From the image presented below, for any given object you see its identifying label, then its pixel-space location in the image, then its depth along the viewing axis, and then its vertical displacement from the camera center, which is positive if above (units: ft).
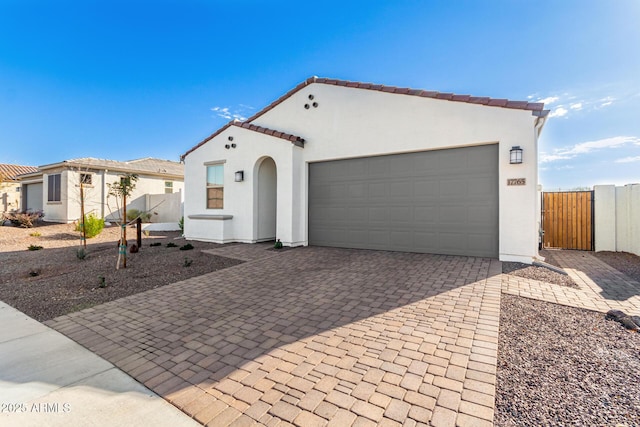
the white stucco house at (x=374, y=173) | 24.09 +4.13
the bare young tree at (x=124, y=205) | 23.29 +0.58
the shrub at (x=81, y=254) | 26.86 -3.92
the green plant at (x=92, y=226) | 39.99 -2.03
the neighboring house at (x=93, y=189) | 56.03 +4.79
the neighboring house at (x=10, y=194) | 66.19 +4.03
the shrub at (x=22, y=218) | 50.01 -1.27
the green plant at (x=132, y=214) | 48.63 -0.35
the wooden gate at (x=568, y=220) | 32.14 -0.64
